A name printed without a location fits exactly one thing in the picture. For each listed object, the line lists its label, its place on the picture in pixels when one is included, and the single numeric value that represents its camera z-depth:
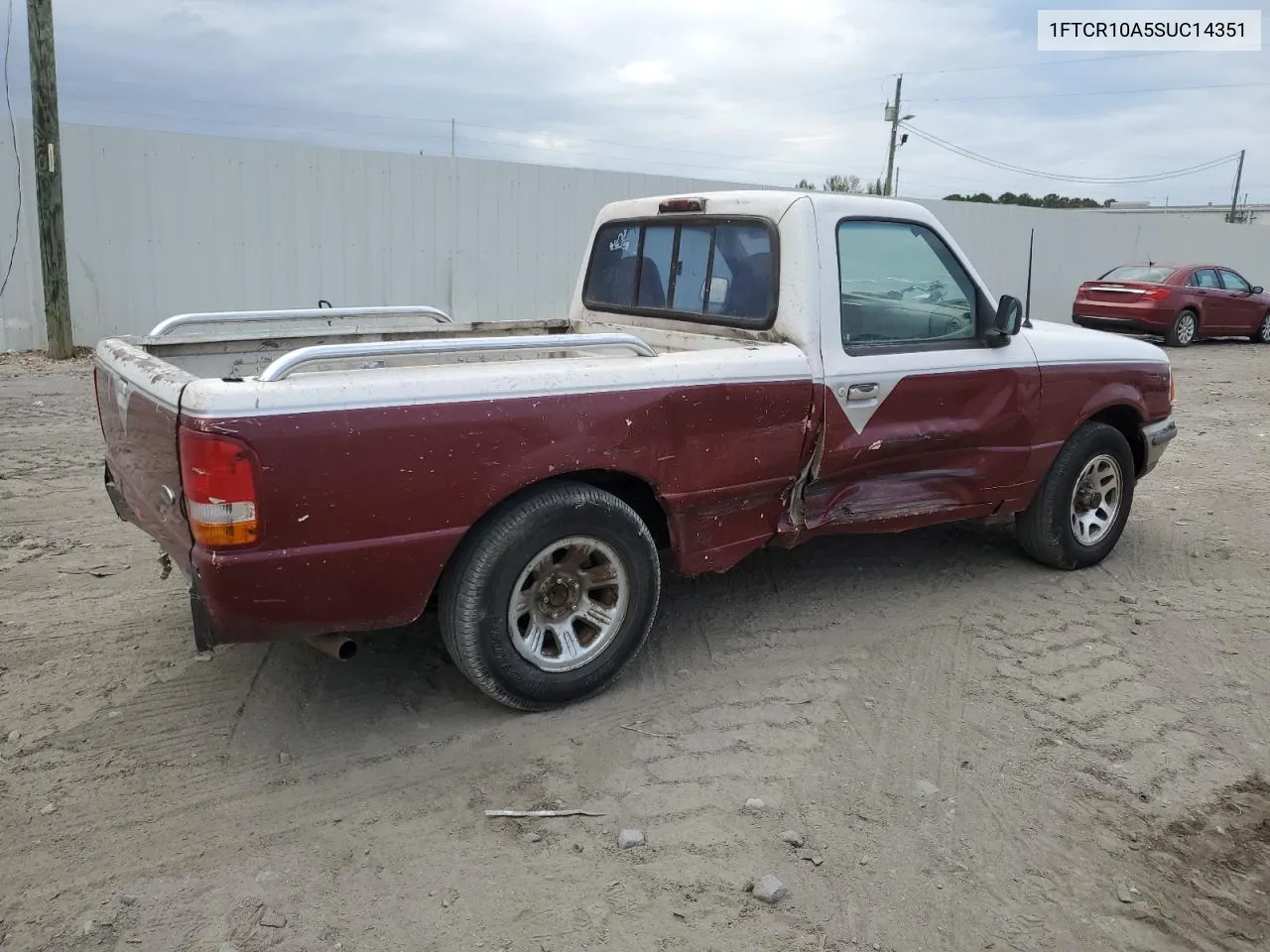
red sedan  16.73
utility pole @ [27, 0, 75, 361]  10.43
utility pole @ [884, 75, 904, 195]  38.22
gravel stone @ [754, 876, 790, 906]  2.76
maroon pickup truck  3.05
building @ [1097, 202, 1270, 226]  57.28
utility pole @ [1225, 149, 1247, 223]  61.11
